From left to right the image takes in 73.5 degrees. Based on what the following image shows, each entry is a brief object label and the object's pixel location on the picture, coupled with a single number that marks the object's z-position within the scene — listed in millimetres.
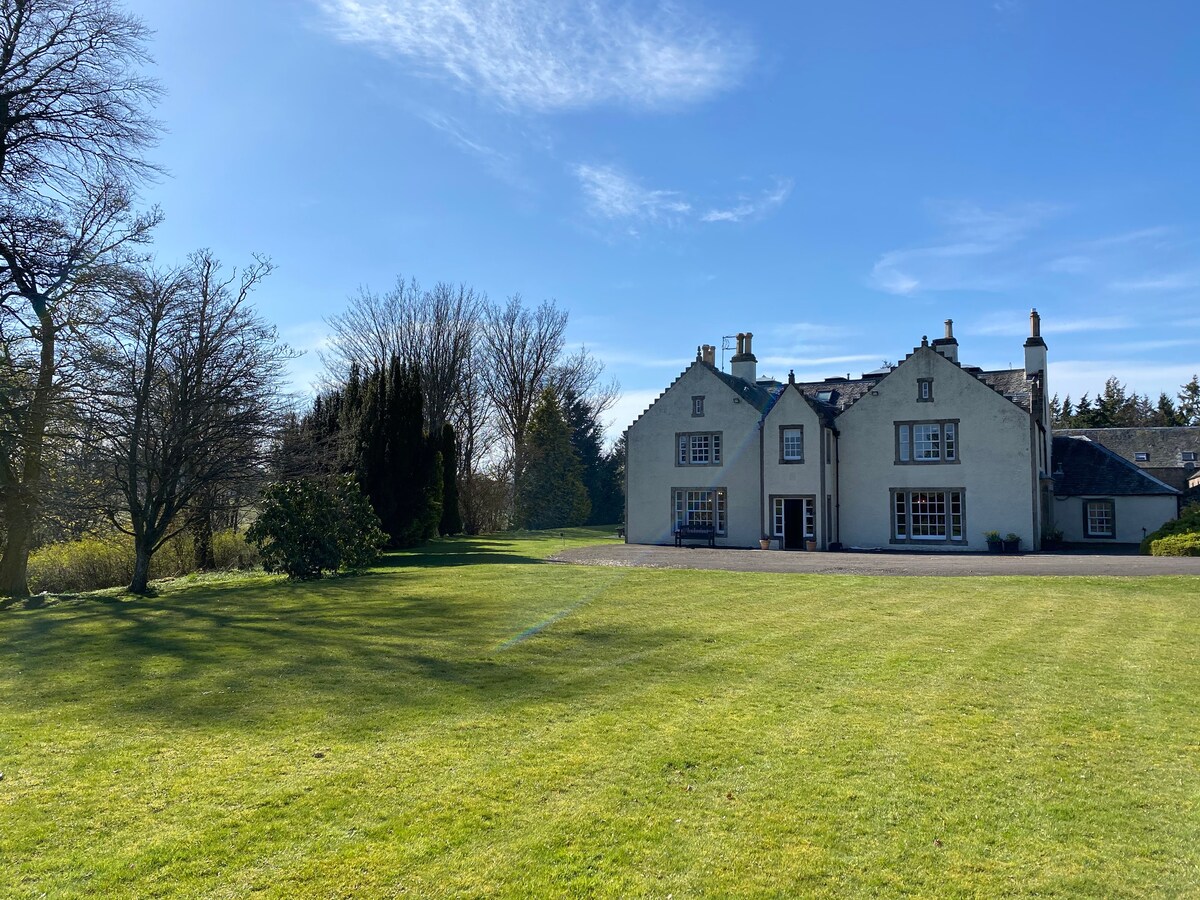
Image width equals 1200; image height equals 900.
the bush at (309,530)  21156
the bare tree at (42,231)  16984
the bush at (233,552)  26719
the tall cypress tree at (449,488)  42625
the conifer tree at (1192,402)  70062
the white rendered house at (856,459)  31297
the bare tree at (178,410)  18594
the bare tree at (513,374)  57156
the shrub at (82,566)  23438
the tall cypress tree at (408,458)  29688
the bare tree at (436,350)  52188
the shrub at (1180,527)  26938
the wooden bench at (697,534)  35250
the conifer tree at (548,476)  52594
